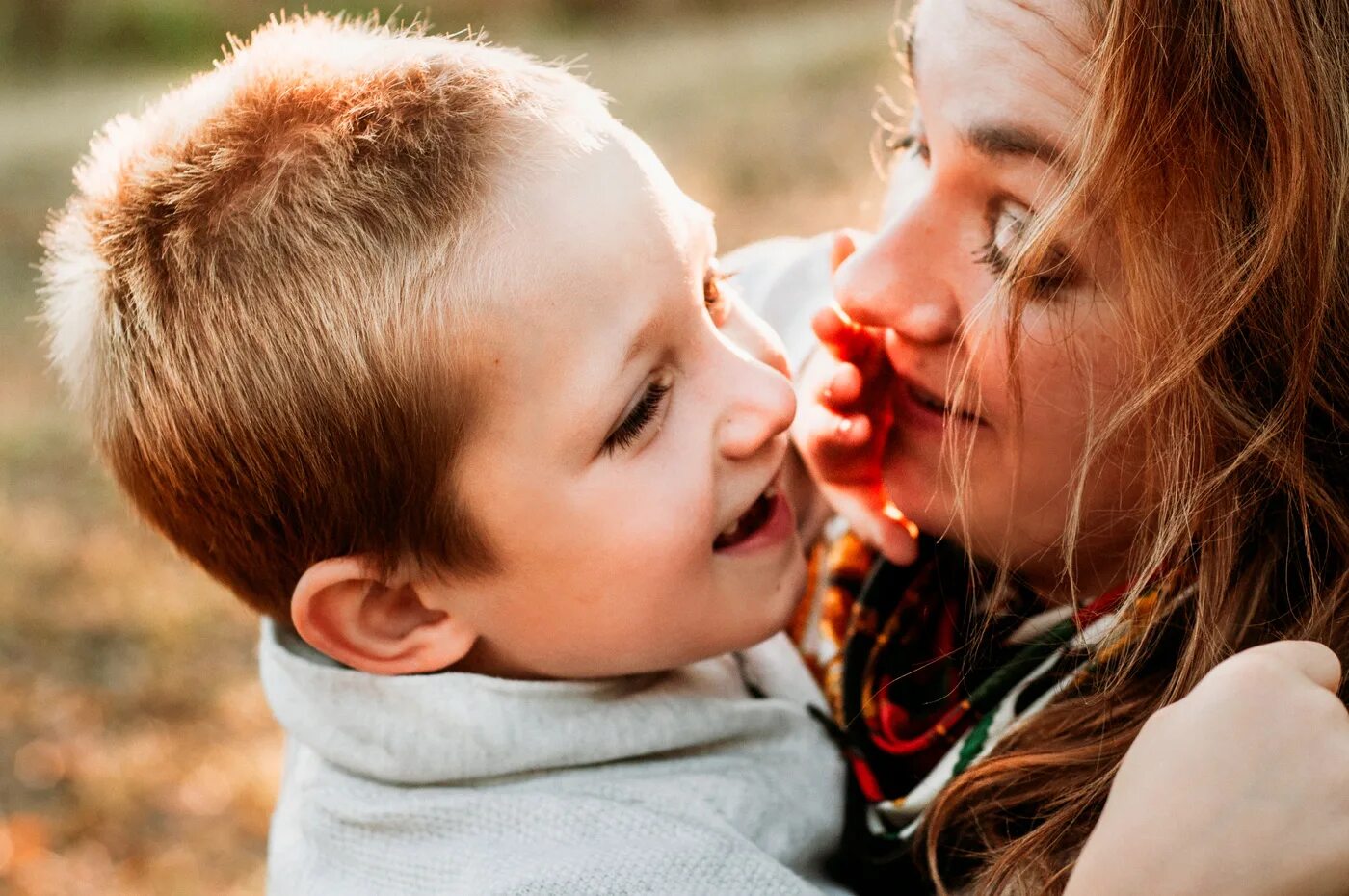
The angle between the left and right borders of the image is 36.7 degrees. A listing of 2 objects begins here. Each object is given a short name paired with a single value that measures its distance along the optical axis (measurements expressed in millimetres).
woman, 451
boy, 474
